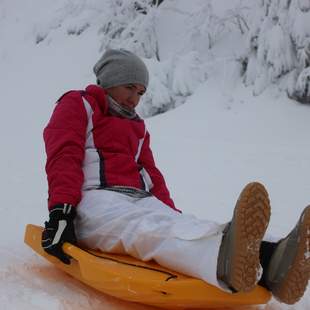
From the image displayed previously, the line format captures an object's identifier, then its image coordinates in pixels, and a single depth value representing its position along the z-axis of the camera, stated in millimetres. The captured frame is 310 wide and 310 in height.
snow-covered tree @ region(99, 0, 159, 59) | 9320
